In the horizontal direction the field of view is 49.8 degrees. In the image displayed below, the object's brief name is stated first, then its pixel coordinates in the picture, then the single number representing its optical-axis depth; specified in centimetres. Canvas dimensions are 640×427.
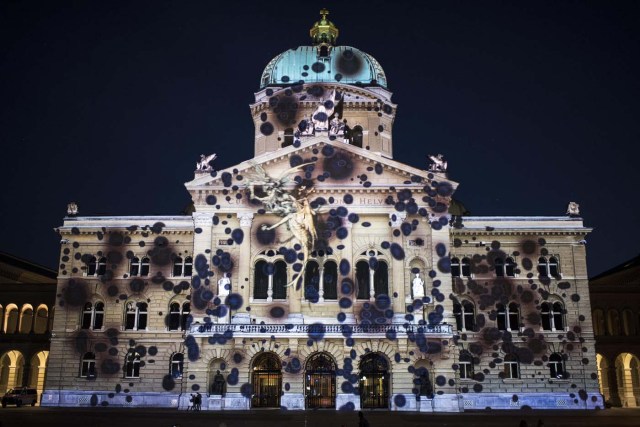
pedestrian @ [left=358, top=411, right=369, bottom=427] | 2292
